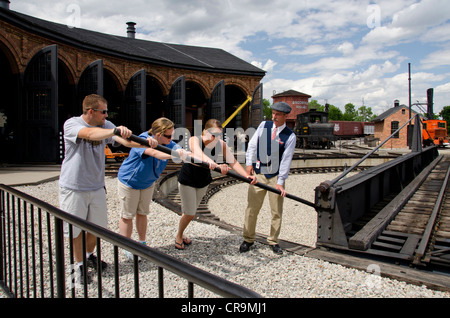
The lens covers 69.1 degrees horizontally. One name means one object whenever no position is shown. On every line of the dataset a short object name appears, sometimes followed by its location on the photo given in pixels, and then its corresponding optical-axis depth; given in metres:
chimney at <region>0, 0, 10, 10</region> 15.63
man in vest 4.24
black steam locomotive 32.82
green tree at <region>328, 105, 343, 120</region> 109.31
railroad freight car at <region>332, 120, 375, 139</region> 53.91
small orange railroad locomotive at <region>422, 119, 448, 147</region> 28.39
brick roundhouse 13.18
